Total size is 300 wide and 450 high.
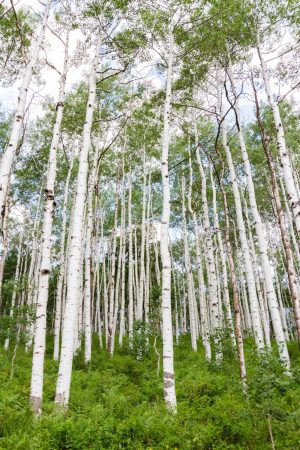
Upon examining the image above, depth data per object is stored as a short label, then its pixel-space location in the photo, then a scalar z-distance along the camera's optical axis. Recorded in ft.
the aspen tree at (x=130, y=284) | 49.10
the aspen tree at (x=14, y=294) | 44.01
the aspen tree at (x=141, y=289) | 47.50
